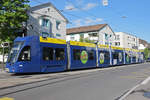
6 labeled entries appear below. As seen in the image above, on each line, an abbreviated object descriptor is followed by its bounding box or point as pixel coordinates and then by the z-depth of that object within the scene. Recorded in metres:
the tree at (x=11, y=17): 21.21
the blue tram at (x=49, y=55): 12.46
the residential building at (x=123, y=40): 63.75
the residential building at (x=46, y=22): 28.83
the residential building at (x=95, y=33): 48.06
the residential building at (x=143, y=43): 83.31
